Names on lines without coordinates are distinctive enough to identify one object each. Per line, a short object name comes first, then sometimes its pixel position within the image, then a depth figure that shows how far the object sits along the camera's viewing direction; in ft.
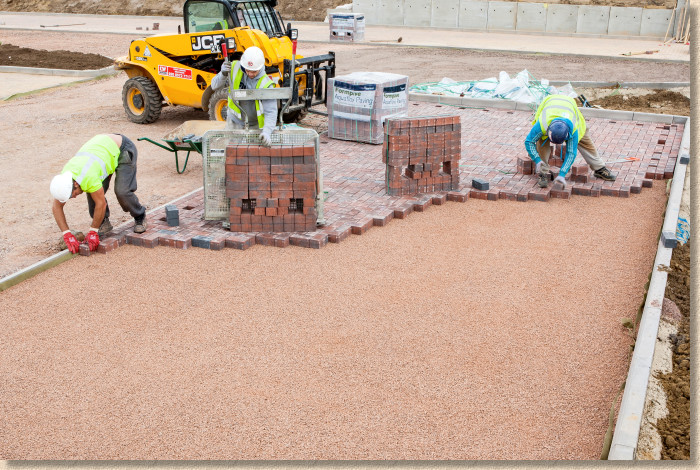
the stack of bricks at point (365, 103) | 40.60
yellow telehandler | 43.24
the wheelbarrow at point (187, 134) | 34.99
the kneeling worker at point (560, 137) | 31.50
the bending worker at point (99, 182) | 24.75
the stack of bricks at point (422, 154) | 31.83
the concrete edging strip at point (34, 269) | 23.95
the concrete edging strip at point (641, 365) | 14.84
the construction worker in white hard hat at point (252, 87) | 29.86
